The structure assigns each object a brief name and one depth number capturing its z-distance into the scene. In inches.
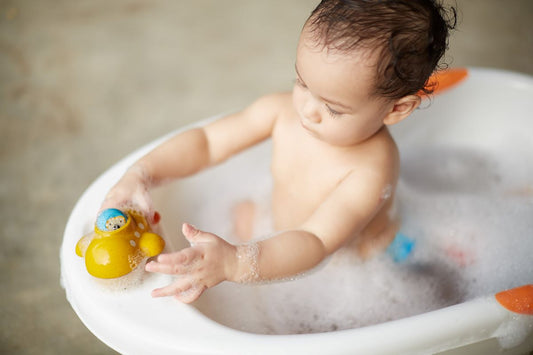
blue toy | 42.9
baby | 28.7
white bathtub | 28.6
